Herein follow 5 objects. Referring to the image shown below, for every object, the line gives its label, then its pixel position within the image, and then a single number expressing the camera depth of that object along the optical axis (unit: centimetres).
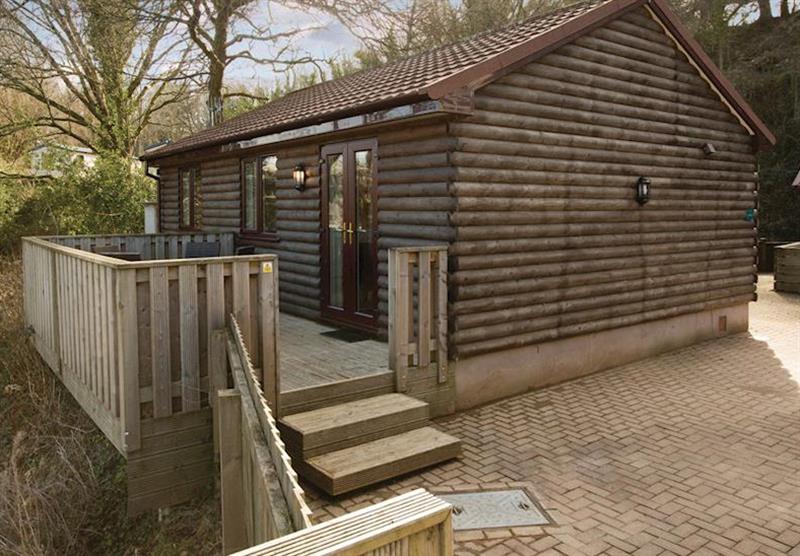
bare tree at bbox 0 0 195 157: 1716
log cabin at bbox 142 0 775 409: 639
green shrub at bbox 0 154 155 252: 1661
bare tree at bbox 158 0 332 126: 1869
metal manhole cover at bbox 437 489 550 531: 404
